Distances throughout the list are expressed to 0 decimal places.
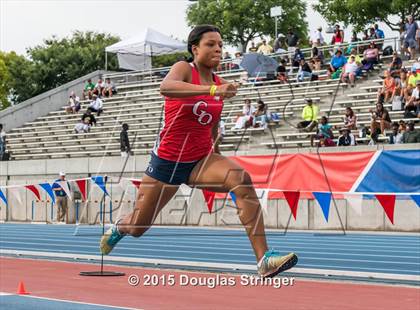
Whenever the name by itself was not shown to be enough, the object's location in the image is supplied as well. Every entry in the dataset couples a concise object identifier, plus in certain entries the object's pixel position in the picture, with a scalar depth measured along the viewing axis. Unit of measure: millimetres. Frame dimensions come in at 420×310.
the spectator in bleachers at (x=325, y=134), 19703
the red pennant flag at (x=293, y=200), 18016
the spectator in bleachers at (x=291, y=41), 26300
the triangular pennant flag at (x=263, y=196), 19375
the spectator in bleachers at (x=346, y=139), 19141
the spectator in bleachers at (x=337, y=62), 23297
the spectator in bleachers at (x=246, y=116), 21203
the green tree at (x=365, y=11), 43344
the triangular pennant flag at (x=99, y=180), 22344
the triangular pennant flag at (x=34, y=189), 23558
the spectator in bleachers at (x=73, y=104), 31672
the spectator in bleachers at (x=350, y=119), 19734
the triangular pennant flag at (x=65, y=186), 22938
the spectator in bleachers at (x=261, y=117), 21344
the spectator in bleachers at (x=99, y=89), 31953
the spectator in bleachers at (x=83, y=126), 28156
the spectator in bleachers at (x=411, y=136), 17828
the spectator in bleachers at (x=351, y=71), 22766
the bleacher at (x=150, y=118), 21906
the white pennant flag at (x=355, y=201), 18656
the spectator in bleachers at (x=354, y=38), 24438
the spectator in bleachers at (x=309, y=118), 20641
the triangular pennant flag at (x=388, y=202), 15438
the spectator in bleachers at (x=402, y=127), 18338
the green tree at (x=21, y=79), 62594
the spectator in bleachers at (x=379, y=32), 24062
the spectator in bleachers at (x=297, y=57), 24797
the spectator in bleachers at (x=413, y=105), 18875
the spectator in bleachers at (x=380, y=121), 18906
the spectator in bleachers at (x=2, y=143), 29203
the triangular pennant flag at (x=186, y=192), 21025
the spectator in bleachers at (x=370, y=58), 22969
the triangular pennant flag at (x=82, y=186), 23930
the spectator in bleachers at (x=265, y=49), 27070
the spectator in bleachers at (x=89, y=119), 28016
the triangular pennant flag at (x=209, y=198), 20631
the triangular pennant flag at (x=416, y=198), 16200
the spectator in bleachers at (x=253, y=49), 28450
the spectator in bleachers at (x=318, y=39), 26197
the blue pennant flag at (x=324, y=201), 18072
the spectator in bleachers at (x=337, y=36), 25450
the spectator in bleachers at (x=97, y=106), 29250
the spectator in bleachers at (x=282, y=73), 23797
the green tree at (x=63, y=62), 62969
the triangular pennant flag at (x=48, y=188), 23016
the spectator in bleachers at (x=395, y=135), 18219
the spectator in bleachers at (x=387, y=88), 20141
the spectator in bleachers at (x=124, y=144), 22531
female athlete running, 4453
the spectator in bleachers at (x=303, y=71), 23594
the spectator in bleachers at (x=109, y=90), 31406
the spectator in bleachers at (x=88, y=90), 32469
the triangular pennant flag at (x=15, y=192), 26917
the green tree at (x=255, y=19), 67875
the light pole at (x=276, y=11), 30469
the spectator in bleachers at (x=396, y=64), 20719
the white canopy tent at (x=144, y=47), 32156
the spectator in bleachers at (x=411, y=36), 21875
